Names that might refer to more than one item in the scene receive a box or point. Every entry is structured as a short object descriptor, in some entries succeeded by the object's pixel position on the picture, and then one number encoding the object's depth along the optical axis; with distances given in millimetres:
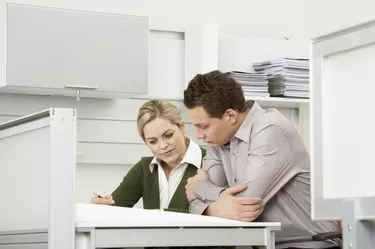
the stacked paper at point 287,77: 4909
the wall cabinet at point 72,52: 4344
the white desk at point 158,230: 2727
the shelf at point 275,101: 4891
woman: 4152
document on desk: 2760
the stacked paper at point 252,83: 4863
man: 3275
